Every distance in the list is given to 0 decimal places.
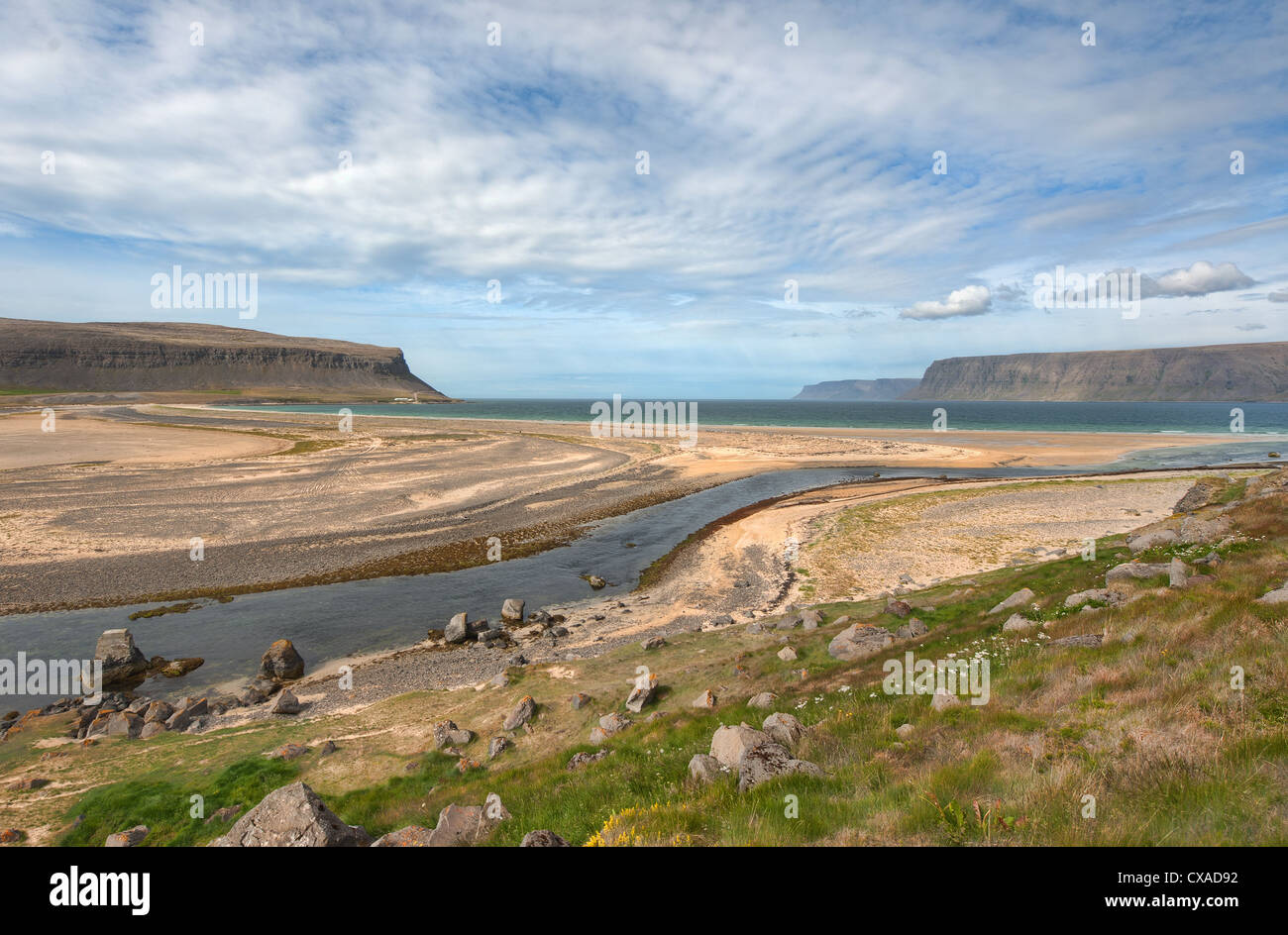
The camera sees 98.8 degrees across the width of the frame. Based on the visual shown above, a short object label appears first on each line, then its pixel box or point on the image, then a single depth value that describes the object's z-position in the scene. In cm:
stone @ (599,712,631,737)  1232
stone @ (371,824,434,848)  791
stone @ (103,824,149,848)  980
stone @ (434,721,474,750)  1262
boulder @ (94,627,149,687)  1612
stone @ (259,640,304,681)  1675
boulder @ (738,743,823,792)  748
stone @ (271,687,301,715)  1470
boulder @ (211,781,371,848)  709
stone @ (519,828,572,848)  616
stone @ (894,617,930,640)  1475
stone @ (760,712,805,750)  923
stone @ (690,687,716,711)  1248
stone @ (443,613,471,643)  1911
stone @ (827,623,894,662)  1412
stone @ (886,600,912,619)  1650
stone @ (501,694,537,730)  1317
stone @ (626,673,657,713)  1330
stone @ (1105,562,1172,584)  1431
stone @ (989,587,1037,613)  1499
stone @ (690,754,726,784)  820
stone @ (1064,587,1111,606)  1330
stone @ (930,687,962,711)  922
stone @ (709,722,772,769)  852
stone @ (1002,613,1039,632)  1297
